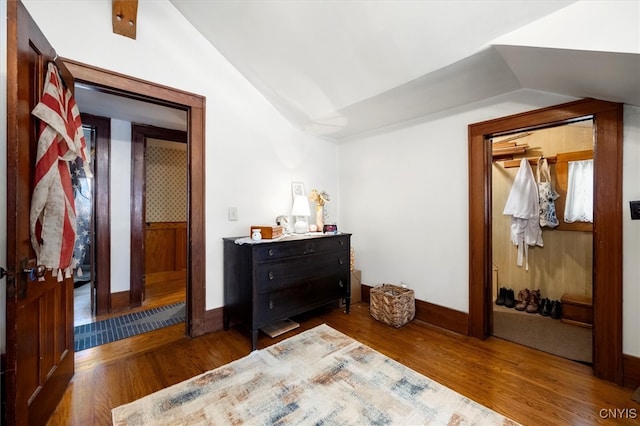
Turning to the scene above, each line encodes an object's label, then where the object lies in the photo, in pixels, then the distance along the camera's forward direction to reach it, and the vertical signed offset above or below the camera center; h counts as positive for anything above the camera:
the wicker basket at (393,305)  2.61 -0.94
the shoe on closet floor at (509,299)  3.17 -1.05
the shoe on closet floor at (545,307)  2.89 -1.05
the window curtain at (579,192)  2.83 +0.22
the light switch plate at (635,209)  1.58 +0.02
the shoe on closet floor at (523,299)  3.07 -1.04
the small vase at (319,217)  3.07 -0.05
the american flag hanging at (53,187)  1.29 +0.13
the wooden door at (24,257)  1.12 -0.19
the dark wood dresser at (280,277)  2.21 -0.60
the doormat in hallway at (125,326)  2.37 -1.13
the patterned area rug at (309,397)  1.46 -1.13
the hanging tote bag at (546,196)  3.04 +0.19
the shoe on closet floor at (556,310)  2.81 -1.05
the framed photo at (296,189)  3.14 +0.28
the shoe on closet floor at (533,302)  2.98 -1.04
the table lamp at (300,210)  2.85 +0.02
